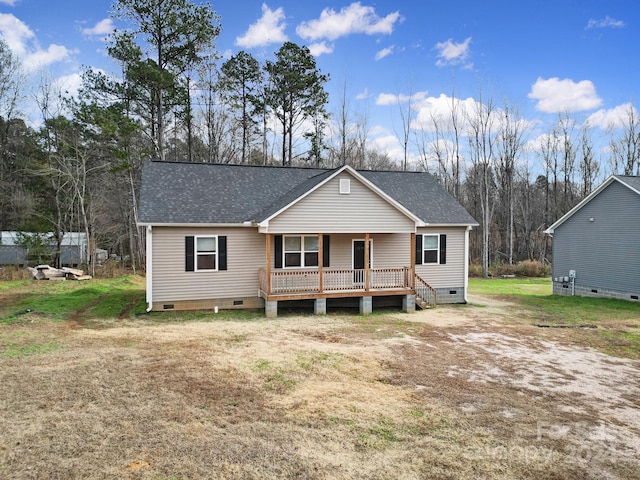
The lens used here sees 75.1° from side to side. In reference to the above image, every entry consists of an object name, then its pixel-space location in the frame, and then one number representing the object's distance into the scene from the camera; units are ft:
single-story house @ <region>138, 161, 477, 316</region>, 47.32
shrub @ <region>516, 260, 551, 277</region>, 98.58
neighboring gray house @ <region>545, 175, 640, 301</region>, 58.65
